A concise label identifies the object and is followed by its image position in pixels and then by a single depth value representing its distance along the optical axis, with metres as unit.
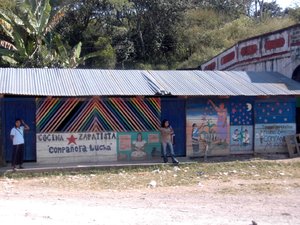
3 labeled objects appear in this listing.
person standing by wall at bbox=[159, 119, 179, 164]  14.91
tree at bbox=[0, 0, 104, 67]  21.91
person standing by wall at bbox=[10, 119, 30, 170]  13.48
